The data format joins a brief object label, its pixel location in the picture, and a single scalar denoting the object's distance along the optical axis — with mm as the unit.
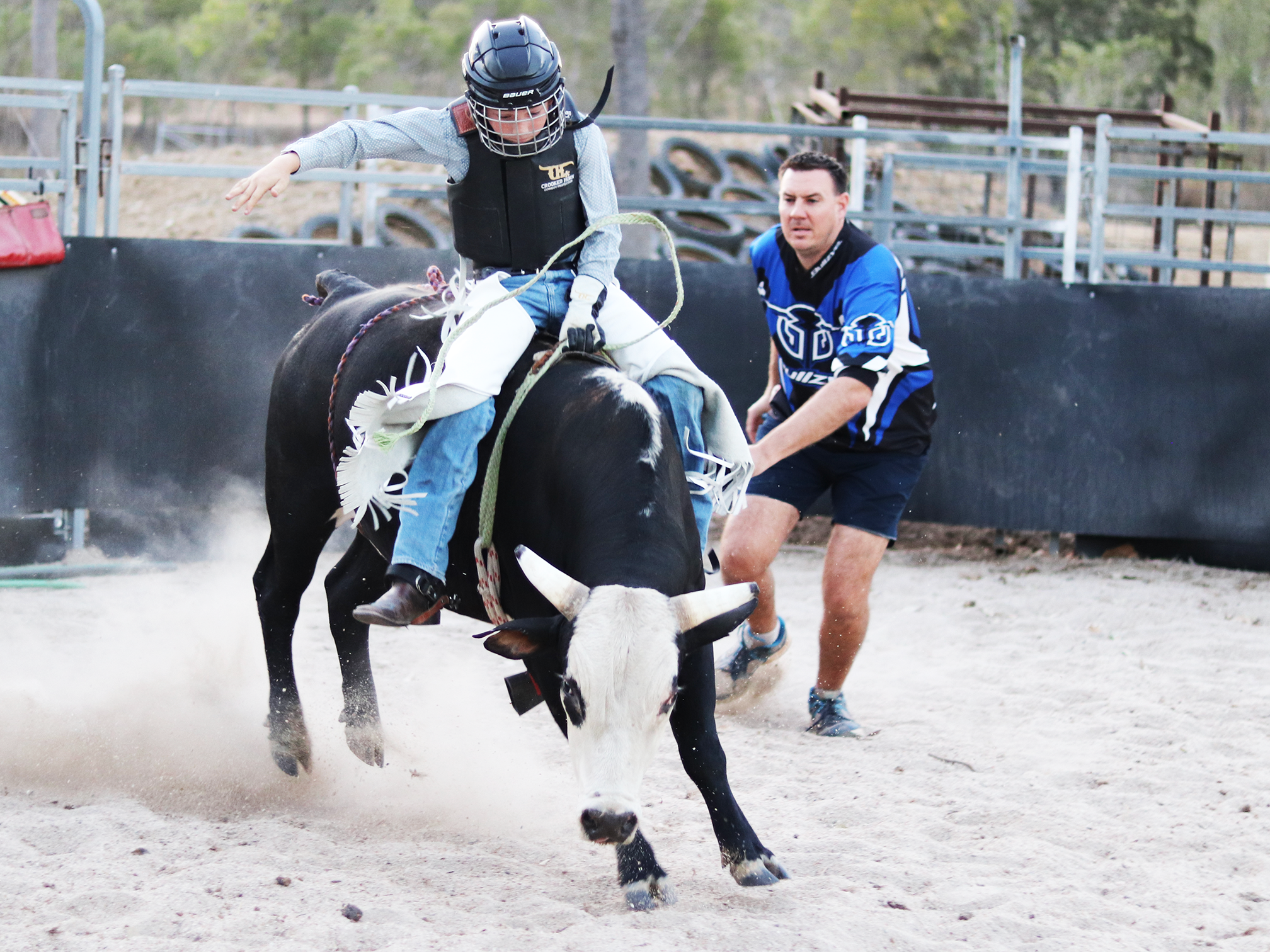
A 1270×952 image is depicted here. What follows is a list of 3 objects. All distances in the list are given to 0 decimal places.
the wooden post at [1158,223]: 26672
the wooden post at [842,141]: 26766
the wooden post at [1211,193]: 23391
